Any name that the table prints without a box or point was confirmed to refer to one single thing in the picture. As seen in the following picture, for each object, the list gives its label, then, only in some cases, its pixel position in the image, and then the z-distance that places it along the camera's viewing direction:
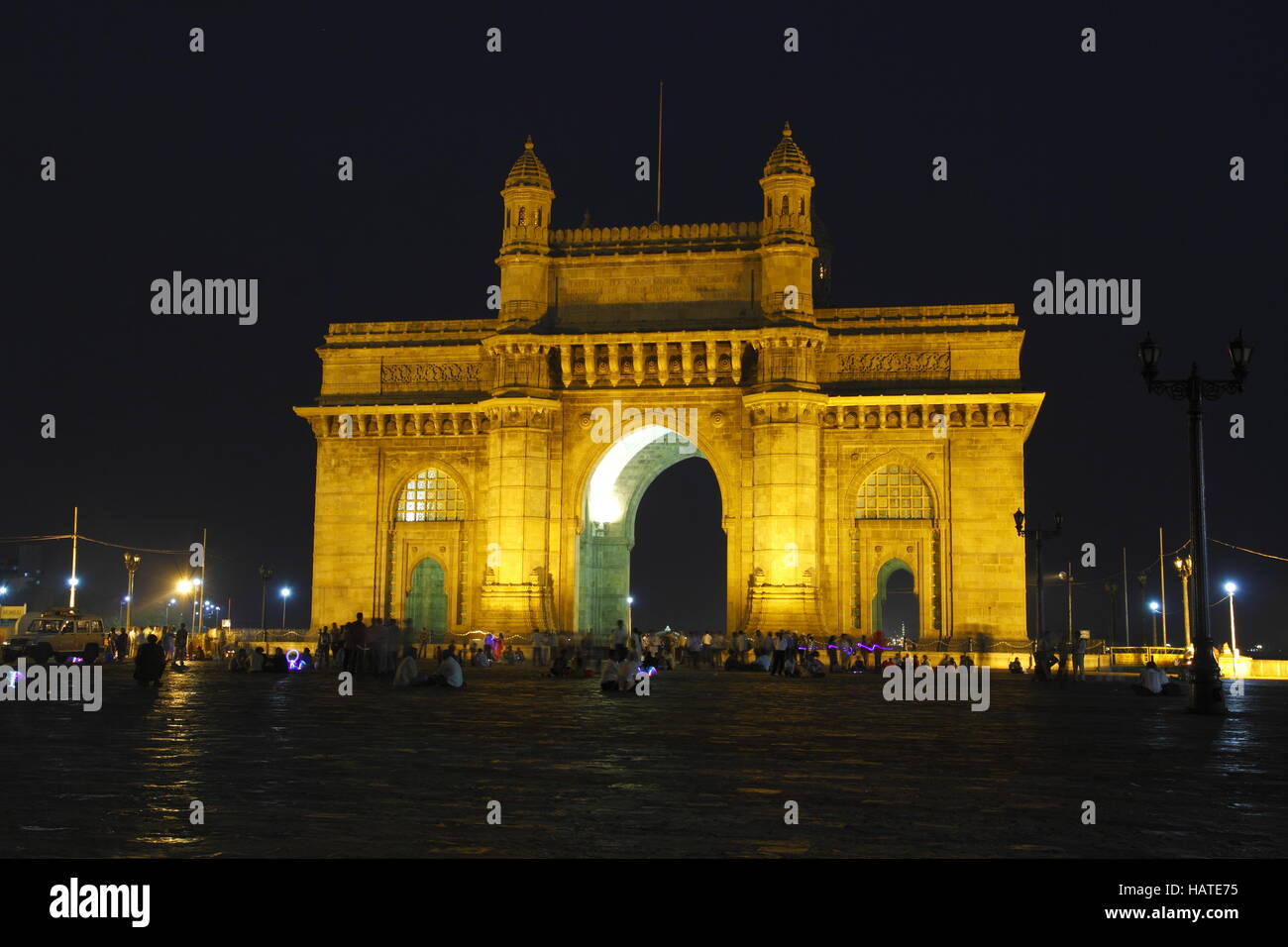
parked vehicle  38.12
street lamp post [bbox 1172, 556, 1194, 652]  40.90
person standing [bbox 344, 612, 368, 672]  29.64
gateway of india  41.47
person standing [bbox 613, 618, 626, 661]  28.92
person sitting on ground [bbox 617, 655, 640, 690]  23.94
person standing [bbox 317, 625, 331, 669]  37.75
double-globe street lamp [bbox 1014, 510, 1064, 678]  32.84
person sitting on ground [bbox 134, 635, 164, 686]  23.80
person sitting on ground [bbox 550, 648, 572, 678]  30.52
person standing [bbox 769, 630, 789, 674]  33.88
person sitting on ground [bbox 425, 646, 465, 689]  24.09
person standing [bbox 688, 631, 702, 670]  38.38
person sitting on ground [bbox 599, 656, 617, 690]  23.95
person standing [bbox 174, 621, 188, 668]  38.56
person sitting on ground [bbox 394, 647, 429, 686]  24.53
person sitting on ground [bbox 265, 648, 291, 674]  31.75
